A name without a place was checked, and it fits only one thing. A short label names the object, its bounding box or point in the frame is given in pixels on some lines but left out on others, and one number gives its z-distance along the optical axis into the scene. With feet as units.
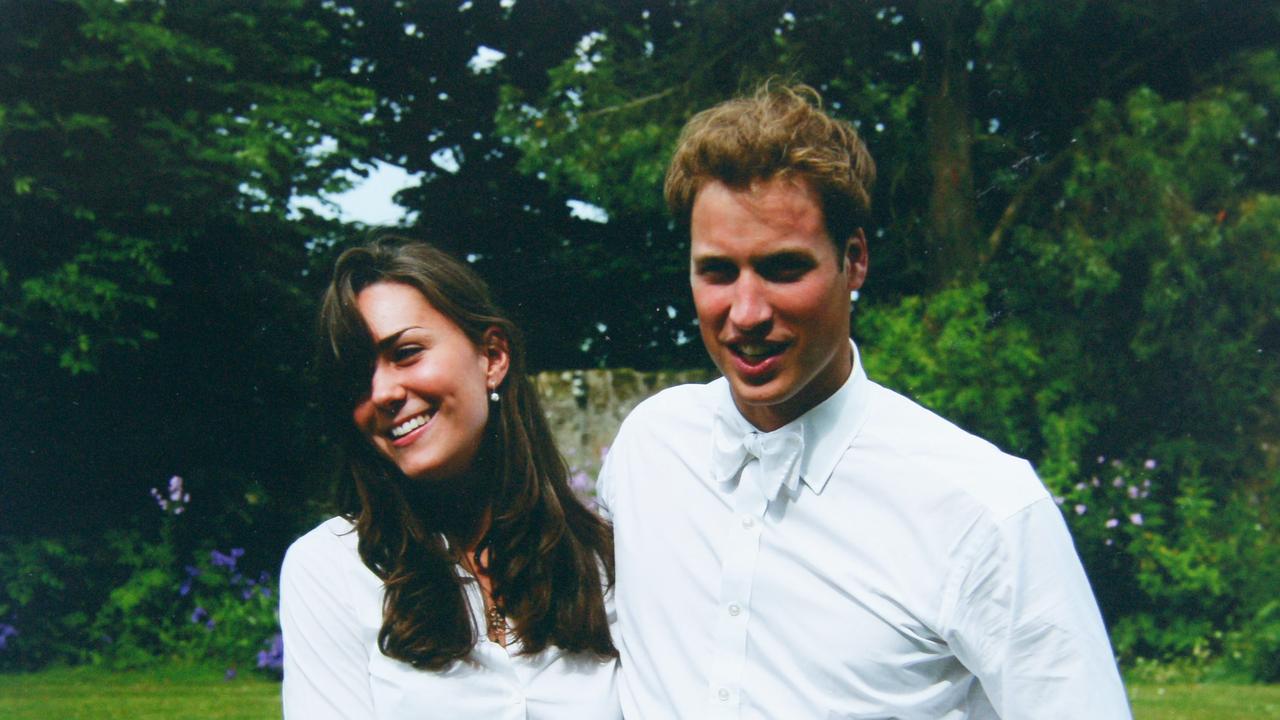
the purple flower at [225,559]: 25.18
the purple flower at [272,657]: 22.50
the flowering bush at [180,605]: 23.70
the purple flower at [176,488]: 26.03
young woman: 8.66
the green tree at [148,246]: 25.29
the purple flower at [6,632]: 24.99
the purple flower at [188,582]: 25.29
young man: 6.72
